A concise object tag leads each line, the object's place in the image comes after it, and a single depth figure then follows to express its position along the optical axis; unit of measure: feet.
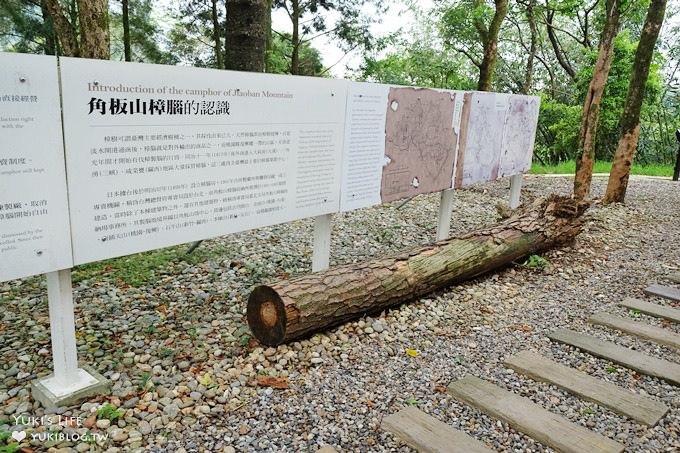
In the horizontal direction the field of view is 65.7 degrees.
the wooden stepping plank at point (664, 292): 14.08
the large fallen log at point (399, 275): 10.44
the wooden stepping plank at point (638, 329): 11.51
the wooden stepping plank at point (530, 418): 7.86
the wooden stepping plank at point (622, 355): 10.09
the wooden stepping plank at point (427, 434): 7.67
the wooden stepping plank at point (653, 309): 12.85
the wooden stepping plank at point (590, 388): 8.77
